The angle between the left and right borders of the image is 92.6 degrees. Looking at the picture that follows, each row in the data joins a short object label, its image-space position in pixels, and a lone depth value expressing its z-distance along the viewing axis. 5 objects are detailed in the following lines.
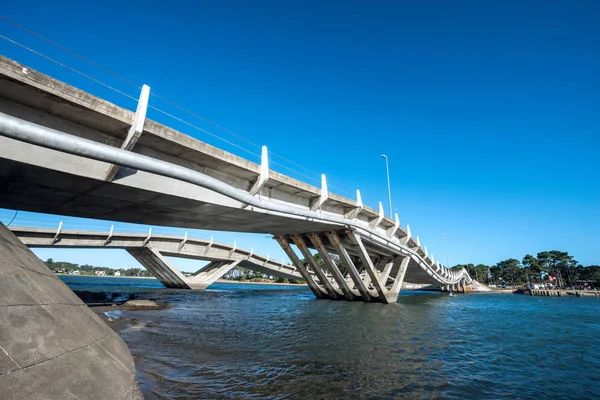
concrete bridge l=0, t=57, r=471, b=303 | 8.20
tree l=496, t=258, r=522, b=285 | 124.69
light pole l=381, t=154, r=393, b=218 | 32.24
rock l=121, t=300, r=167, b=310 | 19.43
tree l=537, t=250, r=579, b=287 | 108.47
